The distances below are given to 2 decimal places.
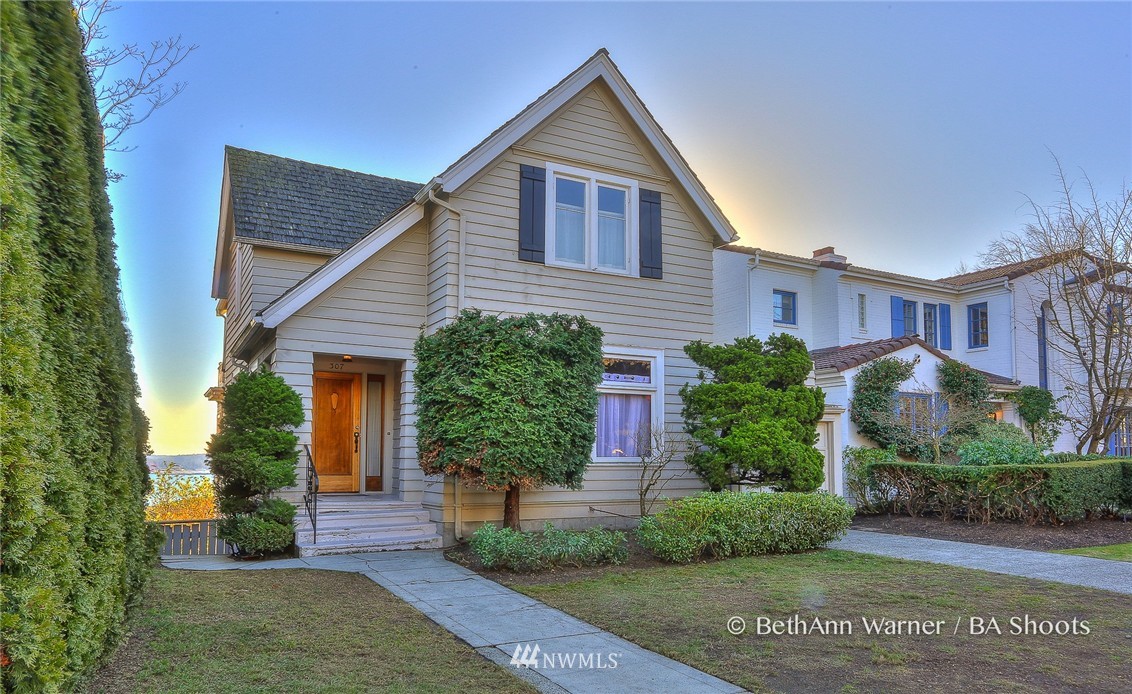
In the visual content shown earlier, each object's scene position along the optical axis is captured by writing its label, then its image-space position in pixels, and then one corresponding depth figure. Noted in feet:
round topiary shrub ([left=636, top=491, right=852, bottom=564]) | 30.94
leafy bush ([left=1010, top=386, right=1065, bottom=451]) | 72.64
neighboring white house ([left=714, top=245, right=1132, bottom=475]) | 77.36
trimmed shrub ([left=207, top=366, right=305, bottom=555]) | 32.12
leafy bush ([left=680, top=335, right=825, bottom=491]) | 35.32
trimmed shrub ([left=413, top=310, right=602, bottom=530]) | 31.09
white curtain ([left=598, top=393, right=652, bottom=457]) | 39.19
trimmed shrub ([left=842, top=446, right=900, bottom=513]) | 49.29
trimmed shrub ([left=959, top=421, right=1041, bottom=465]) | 44.98
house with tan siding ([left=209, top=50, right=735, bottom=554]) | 36.37
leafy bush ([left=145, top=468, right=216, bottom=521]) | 51.78
